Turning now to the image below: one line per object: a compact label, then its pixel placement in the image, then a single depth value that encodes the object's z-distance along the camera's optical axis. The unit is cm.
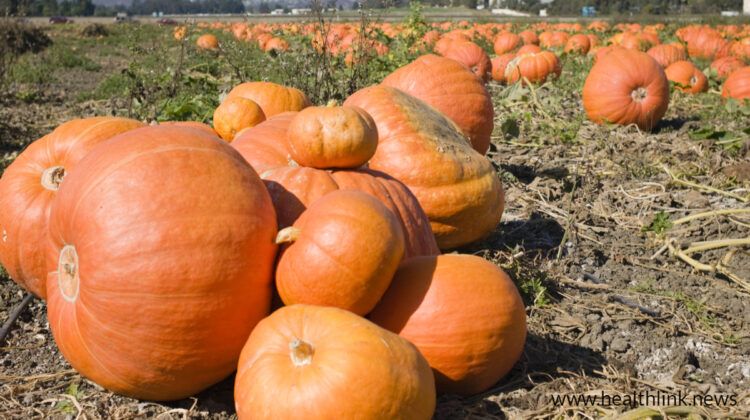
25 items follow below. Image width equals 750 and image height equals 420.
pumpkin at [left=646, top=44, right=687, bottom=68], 1195
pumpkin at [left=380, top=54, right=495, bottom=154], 504
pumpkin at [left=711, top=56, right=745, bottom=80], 1109
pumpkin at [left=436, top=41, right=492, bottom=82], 1084
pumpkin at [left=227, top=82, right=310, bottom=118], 529
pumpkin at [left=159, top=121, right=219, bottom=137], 430
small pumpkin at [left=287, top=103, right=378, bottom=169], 311
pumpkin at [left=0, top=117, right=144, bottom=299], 310
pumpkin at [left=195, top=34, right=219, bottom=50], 1816
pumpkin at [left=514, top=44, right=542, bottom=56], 1258
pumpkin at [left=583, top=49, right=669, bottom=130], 761
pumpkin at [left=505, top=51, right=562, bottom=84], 1083
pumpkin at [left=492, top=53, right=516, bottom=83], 1189
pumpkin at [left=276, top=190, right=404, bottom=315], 250
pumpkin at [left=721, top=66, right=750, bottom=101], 912
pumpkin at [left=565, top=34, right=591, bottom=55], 1603
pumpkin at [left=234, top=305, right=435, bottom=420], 215
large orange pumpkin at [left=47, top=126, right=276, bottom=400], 244
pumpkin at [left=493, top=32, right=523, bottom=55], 1702
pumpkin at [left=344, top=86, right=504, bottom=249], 387
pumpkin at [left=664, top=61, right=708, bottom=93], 1025
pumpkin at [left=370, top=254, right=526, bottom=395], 262
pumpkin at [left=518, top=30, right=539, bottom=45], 1807
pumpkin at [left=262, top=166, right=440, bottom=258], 302
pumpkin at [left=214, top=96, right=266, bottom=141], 471
